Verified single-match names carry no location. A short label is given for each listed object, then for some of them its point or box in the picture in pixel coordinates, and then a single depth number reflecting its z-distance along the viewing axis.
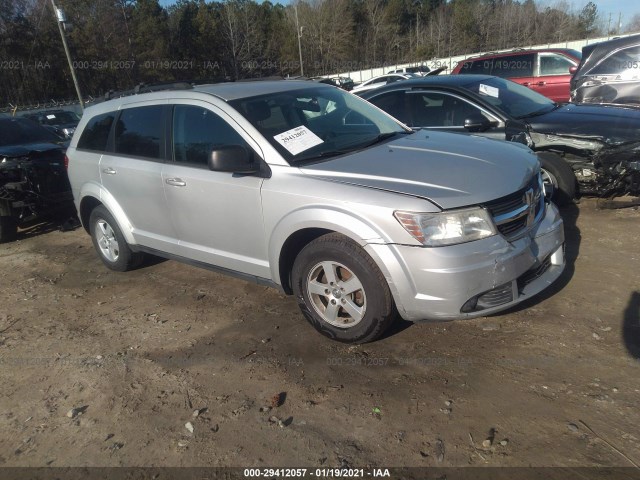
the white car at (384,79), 23.88
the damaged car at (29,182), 6.50
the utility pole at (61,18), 16.38
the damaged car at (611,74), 7.70
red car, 11.43
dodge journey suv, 2.89
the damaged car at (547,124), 5.11
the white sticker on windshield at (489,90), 5.89
